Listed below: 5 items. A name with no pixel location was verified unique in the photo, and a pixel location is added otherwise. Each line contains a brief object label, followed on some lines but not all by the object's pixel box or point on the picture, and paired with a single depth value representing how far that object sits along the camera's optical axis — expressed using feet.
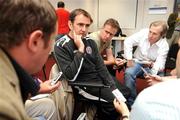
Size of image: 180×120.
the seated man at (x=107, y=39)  9.21
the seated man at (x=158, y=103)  2.04
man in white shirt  10.16
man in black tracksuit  6.89
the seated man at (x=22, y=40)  2.04
